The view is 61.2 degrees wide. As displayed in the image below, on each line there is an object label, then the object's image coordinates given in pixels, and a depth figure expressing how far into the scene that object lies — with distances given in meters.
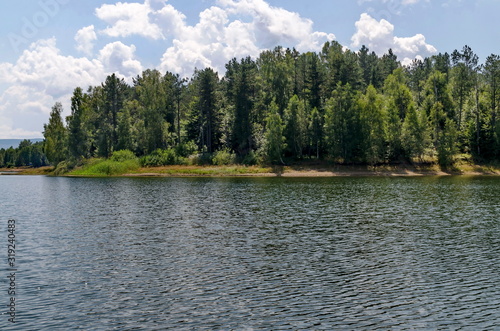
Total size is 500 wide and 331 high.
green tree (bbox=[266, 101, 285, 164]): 121.31
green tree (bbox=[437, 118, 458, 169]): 112.59
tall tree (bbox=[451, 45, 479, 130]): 122.29
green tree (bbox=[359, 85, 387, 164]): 118.74
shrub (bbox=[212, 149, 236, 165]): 131.55
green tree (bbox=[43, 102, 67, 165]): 161.38
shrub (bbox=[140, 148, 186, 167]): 136.88
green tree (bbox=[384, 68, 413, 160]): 119.19
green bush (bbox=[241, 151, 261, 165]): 127.78
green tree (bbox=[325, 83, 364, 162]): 120.75
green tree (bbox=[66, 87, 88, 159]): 151.62
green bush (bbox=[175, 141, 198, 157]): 140.38
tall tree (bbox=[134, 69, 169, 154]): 142.50
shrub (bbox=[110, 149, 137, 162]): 141.75
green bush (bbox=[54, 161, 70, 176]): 154.62
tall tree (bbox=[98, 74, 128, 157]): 154.31
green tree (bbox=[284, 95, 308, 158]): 125.19
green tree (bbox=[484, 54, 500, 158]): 116.12
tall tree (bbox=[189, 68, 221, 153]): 139.50
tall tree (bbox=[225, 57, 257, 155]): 134.25
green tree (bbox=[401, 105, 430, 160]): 115.00
